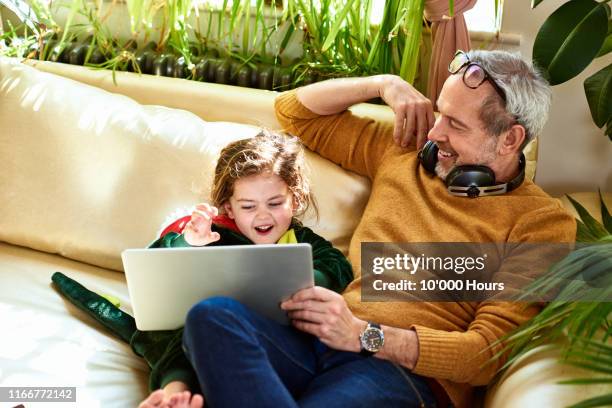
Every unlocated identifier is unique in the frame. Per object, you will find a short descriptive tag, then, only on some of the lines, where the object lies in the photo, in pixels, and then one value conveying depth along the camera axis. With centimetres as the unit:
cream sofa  186
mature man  133
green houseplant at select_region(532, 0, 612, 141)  179
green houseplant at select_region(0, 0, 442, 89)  214
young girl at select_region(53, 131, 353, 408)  152
